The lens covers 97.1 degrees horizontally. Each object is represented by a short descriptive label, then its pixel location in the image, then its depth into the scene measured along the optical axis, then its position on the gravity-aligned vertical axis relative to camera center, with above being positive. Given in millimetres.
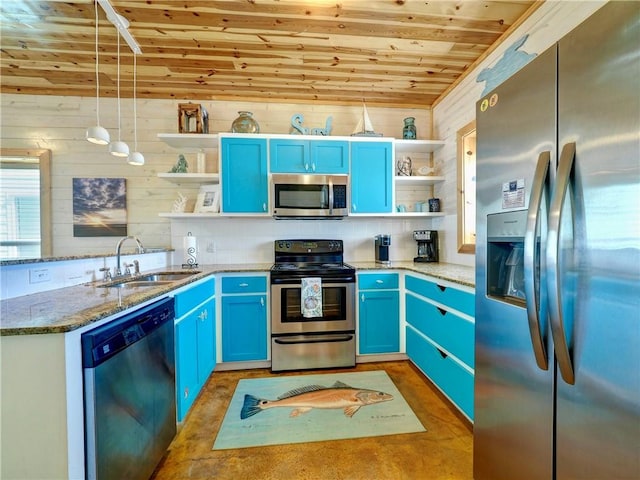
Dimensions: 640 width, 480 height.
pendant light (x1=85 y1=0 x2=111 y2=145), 1790 +649
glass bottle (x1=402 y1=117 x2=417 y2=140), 3121 +1175
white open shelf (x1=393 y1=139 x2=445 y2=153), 3035 +993
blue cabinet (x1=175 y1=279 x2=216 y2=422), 1781 -767
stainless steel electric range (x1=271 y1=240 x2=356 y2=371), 2545 -758
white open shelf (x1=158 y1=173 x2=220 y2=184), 2779 +597
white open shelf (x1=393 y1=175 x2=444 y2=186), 3033 +615
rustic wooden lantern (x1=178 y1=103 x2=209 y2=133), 2828 +1188
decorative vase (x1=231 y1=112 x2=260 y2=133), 2861 +1138
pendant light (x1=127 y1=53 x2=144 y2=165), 2336 +1117
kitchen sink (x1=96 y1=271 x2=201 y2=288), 1774 -317
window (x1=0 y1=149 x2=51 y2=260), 2895 +368
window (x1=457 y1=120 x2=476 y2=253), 2701 +441
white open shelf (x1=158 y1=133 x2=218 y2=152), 2750 +977
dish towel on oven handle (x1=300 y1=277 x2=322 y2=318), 2529 -561
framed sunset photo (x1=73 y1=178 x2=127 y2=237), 2969 +310
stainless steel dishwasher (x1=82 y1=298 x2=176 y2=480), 993 -657
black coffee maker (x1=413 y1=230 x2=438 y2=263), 3023 -106
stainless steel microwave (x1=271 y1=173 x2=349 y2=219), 2729 +395
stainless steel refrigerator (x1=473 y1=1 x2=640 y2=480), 736 -57
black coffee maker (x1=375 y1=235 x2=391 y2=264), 2949 -123
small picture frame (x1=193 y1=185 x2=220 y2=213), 2896 +377
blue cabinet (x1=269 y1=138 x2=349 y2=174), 2793 +799
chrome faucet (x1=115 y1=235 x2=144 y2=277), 1871 -200
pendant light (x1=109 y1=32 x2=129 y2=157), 2021 +632
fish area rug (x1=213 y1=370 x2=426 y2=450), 1754 -1230
